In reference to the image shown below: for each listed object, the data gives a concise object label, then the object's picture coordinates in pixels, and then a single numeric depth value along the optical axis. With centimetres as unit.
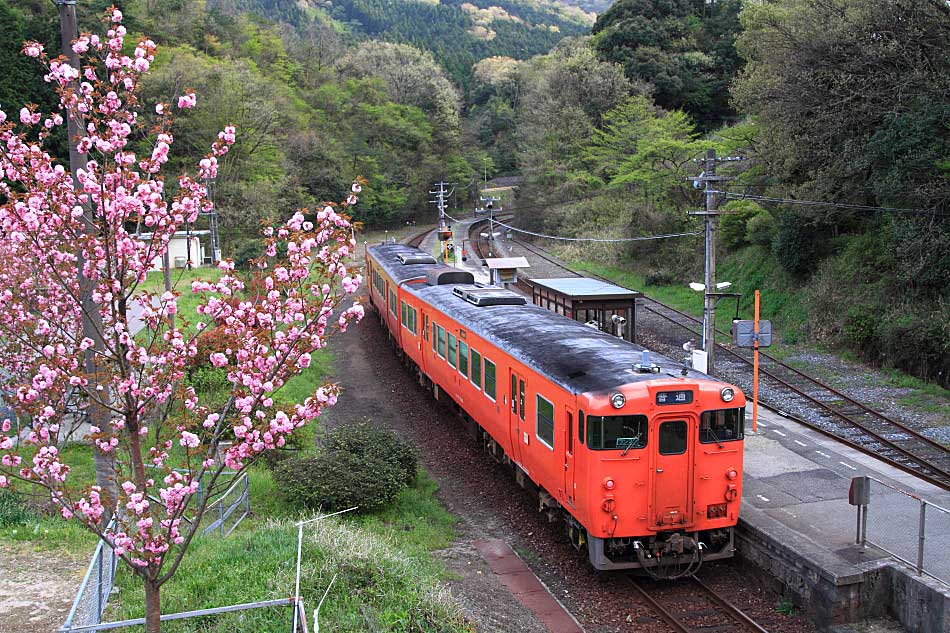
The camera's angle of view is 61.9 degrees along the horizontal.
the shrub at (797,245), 2544
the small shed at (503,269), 2697
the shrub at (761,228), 2778
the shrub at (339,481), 1131
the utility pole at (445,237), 3644
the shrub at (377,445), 1246
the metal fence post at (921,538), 830
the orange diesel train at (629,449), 896
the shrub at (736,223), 2945
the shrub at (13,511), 1017
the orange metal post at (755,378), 1423
